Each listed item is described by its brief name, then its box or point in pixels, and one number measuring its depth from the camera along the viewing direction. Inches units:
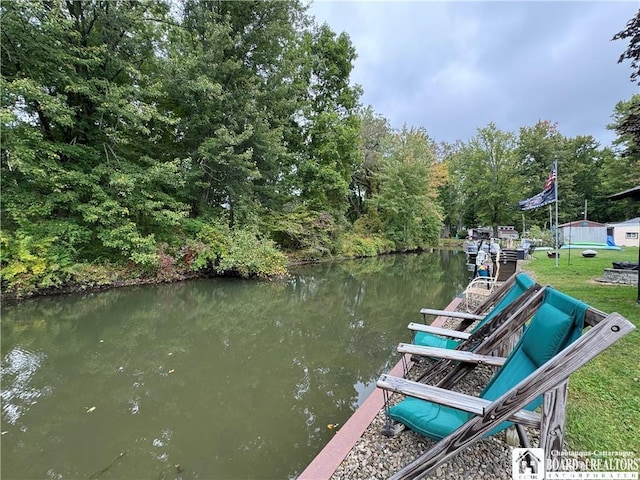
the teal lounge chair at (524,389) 53.9
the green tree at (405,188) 820.6
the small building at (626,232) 741.3
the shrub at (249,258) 395.9
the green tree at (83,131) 280.2
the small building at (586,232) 856.9
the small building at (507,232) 857.4
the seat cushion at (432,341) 125.2
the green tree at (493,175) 1111.0
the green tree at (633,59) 174.4
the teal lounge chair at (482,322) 98.0
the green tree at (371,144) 870.4
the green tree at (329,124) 669.3
